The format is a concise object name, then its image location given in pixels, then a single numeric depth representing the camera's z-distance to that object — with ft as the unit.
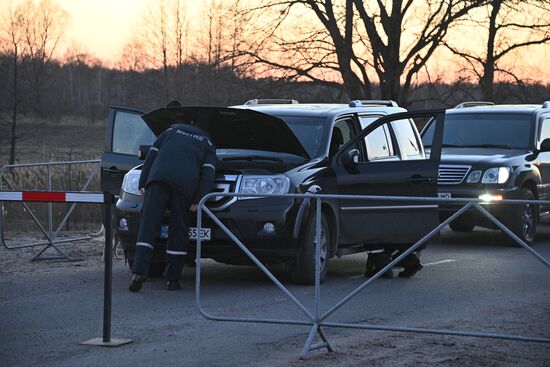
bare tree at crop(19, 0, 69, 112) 146.92
